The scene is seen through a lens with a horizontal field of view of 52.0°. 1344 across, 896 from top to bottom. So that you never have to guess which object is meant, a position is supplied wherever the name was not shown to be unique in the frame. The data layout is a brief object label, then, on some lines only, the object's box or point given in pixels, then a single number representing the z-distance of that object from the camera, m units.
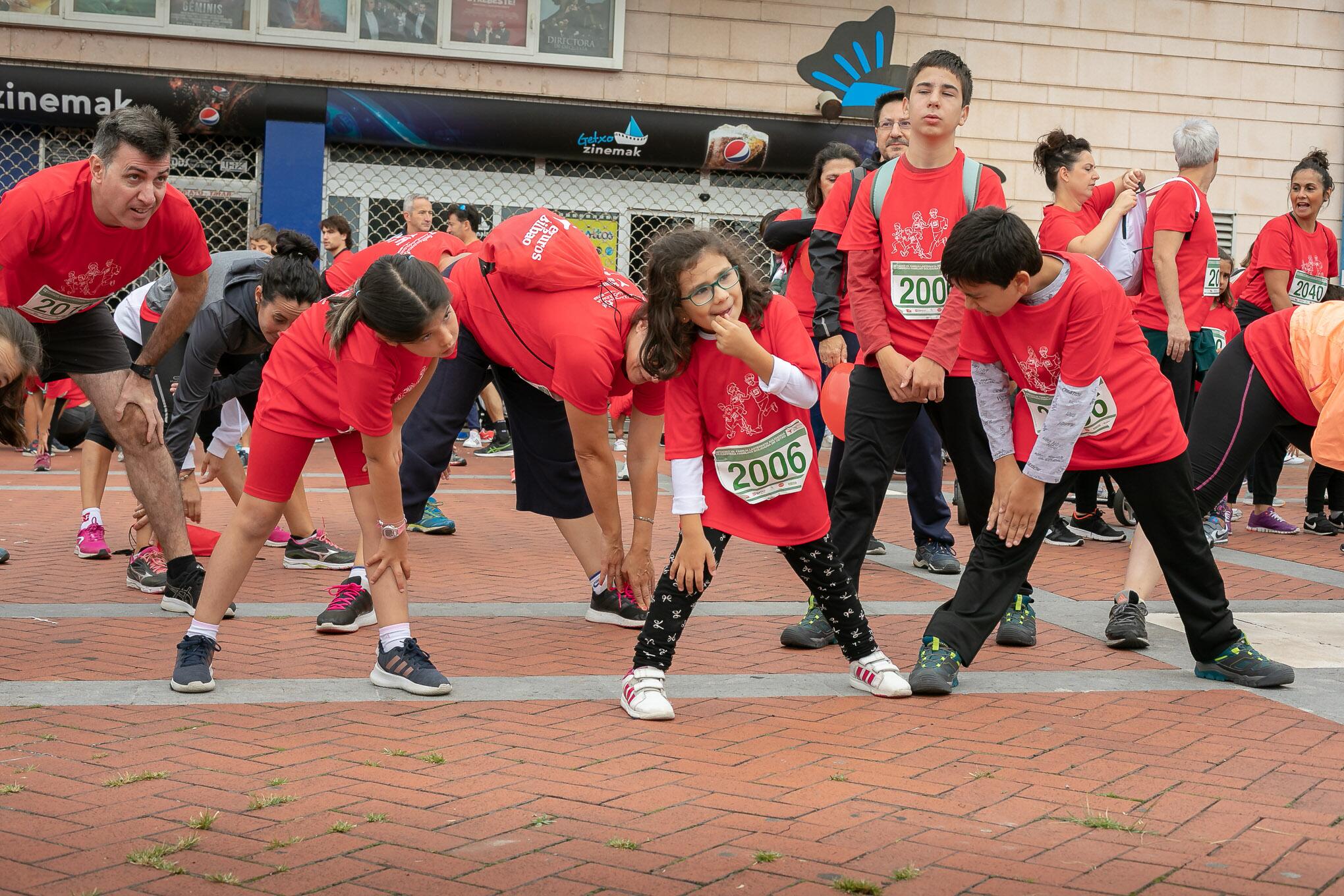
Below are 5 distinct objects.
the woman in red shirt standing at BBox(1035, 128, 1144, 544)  7.27
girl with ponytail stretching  3.91
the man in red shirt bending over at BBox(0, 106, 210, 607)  4.80
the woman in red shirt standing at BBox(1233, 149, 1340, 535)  8.40
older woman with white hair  7.27
